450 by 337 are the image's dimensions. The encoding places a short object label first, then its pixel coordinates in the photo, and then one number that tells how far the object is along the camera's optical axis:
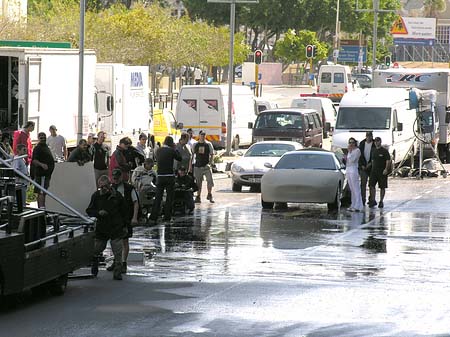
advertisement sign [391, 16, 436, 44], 140.38
